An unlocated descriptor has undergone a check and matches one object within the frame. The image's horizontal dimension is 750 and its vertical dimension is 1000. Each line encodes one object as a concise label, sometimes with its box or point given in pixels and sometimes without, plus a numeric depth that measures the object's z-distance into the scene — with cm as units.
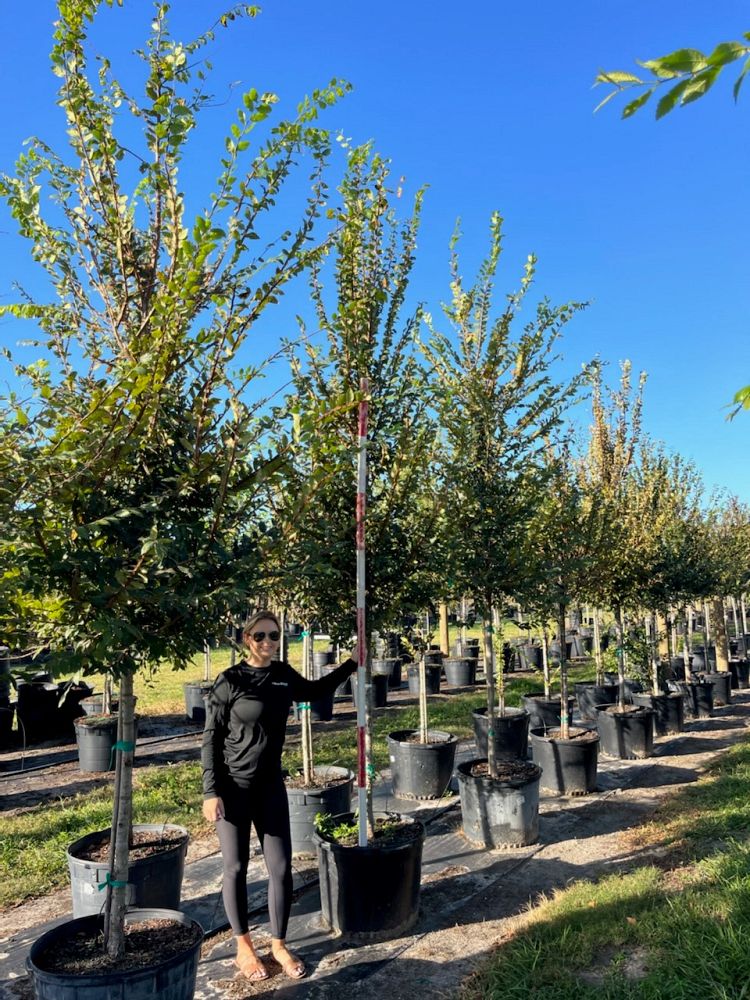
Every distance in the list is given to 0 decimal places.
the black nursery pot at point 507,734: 914
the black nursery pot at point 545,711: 1129
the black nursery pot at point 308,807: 616
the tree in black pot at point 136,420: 280
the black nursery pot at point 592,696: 1234
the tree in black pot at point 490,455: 638
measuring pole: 449
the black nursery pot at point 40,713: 1124
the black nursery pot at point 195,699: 1262
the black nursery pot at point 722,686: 1413
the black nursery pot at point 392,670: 1794
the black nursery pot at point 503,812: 618
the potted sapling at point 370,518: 453
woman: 401
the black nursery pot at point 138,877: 430
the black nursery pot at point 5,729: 1091
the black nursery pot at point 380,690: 1419
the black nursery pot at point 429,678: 1611
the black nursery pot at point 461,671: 1805
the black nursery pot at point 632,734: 941
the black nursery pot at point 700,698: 1258
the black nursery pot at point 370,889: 448
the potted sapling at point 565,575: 782
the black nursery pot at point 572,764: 782
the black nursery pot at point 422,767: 786
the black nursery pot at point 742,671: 1683
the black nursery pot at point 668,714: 1103
